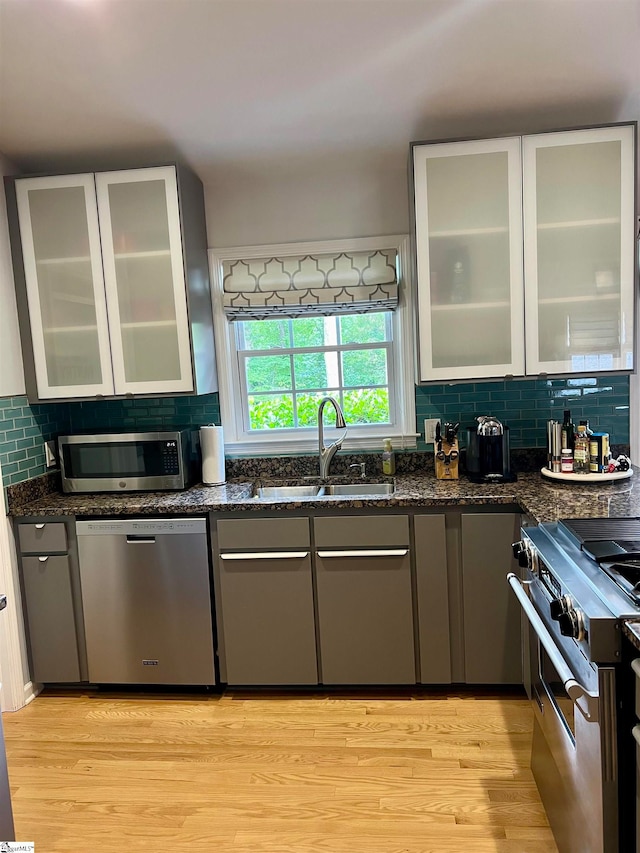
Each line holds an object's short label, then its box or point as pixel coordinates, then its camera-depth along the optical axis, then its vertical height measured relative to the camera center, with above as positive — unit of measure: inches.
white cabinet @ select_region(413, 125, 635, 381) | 100.7 +18.1
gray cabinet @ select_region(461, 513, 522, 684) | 99.0 -40.6
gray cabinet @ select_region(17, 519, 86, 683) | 106.9 -39.4
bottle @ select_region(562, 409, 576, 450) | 107.7 -14.0
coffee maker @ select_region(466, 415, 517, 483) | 108.3 -16.8
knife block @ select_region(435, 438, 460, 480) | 112.1 -18.6
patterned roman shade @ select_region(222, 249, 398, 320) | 119.6 +17.1
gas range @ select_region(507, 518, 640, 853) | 51.1 -29.8
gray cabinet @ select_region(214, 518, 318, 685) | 103.1 -40.1
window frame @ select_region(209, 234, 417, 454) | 121.3 -1.4
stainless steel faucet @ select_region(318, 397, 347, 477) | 119.2 -16.6
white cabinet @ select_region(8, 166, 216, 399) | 108.4 +17.9
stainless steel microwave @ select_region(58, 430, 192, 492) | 111.3 -15.4
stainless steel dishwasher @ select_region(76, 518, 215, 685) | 104.5 -39.3
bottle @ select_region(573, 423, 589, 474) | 105.3 -16.9
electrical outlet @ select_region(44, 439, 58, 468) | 118.0 -14.3
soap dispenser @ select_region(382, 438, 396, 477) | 120.3 -18.9
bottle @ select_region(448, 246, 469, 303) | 105.1 +15.6
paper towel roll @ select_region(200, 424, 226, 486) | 115.5 -15.7
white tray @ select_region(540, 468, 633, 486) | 101.7 -20.9
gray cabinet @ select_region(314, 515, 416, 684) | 101.4 -40.0
